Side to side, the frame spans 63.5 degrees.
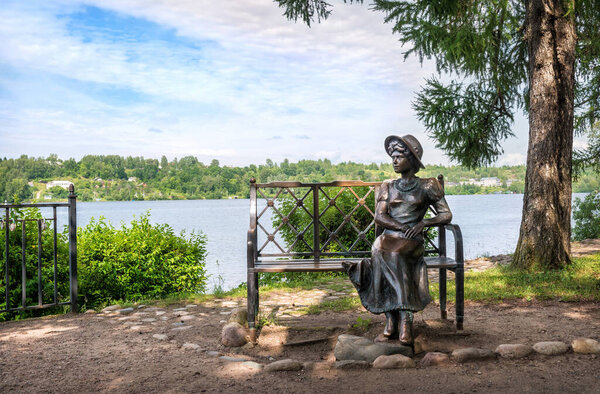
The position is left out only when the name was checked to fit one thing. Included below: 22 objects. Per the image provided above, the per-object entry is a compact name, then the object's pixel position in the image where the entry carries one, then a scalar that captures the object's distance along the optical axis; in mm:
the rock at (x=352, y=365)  3695
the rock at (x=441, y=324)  4480
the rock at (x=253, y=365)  3729
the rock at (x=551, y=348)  3878
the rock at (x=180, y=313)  5787
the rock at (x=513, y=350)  3844
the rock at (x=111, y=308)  6145
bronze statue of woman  4012
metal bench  4480
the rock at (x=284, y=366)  3680
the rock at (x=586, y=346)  3863
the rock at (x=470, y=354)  3766
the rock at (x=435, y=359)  3730
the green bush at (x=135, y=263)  6719
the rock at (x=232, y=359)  3935
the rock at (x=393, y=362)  3664
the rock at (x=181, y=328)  5081
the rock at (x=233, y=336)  4371
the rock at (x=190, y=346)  4355
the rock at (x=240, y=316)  4829
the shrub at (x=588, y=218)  15383
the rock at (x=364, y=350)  3803
